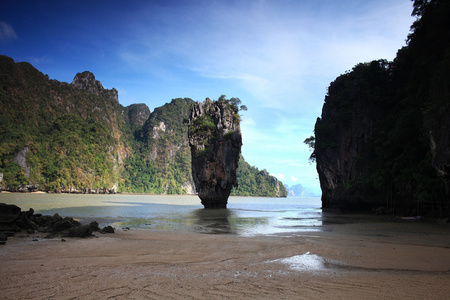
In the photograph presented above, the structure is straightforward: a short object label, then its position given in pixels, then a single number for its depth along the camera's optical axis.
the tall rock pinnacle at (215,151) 35.88
